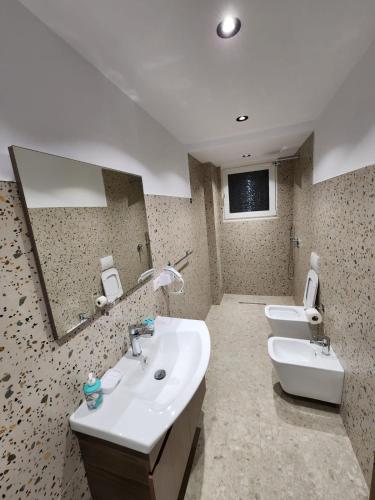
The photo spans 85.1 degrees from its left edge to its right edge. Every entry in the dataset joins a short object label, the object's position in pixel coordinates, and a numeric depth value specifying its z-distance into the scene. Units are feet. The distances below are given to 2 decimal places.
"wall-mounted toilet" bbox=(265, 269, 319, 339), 6.89
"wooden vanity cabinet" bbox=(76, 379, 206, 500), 2.68
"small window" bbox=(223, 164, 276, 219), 11.02
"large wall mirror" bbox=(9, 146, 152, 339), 2.54
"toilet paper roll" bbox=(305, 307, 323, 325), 6.16
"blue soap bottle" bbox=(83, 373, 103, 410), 2.91
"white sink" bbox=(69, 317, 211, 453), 2.56
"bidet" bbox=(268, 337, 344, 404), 5.13
